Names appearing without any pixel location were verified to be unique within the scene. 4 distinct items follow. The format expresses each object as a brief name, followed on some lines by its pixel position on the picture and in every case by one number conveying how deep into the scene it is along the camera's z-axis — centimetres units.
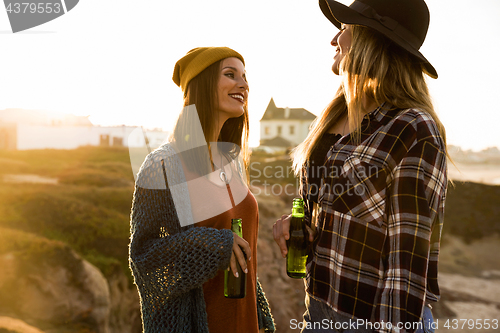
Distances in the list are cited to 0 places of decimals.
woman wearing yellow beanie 156
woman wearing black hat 122
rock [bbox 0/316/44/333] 464
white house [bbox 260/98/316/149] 2959
